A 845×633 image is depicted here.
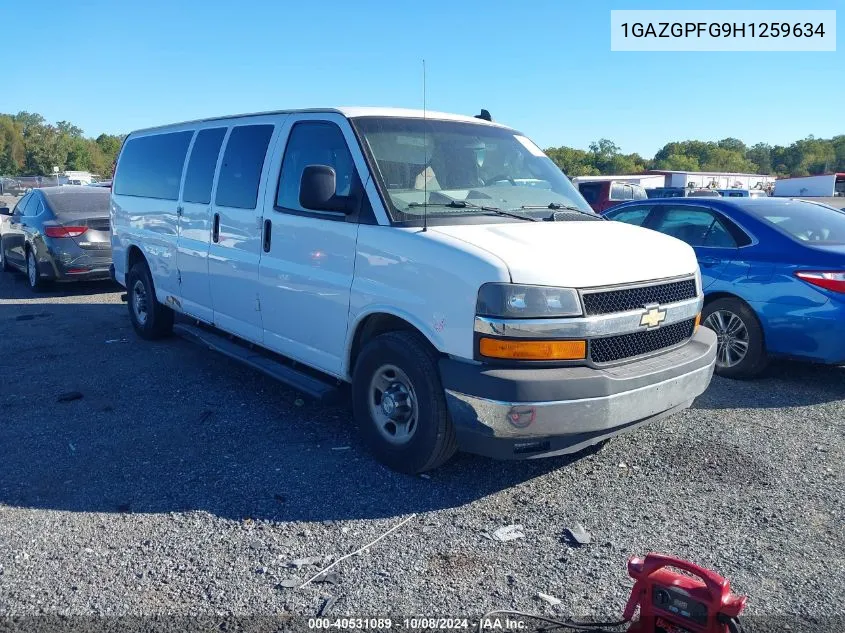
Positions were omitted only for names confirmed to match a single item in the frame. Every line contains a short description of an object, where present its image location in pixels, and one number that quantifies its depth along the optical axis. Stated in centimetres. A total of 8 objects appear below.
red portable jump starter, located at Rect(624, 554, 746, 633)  252
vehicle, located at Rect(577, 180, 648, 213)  2094
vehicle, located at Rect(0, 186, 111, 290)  1035
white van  364
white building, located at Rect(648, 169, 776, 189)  6394
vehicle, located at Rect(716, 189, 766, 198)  2264
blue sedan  573
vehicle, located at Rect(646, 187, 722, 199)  2490
